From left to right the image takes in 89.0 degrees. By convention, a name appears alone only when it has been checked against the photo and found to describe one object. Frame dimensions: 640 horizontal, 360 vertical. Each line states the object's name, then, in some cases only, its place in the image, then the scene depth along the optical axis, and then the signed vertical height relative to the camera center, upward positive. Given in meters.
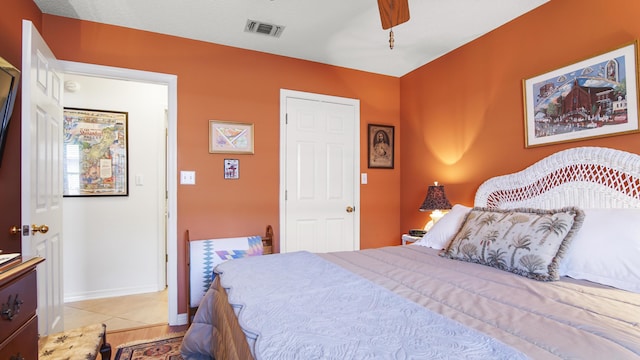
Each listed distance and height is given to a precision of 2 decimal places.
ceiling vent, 2.66 +1.29
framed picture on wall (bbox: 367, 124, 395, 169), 3.71 +0.41
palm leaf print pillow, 1.58 -0.32
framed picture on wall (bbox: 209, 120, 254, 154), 2.98 +0.42
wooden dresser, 0.89 -0.38
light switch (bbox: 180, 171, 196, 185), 2.87 +0.05
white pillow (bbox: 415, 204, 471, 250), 2.35 -0.36
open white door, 1.72 +0.08
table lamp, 2.90 -0.18
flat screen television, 1.58 +0.46
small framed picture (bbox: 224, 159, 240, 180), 3.04 +0.12
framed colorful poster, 3.36 +0.32
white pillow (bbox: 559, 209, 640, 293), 1.47 -0.34
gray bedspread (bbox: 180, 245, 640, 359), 0.89 -0.46
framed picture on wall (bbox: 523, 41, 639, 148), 1.91 +0.53
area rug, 2.24 -1.20
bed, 0.87 -0.43
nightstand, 2.95 -0.53
